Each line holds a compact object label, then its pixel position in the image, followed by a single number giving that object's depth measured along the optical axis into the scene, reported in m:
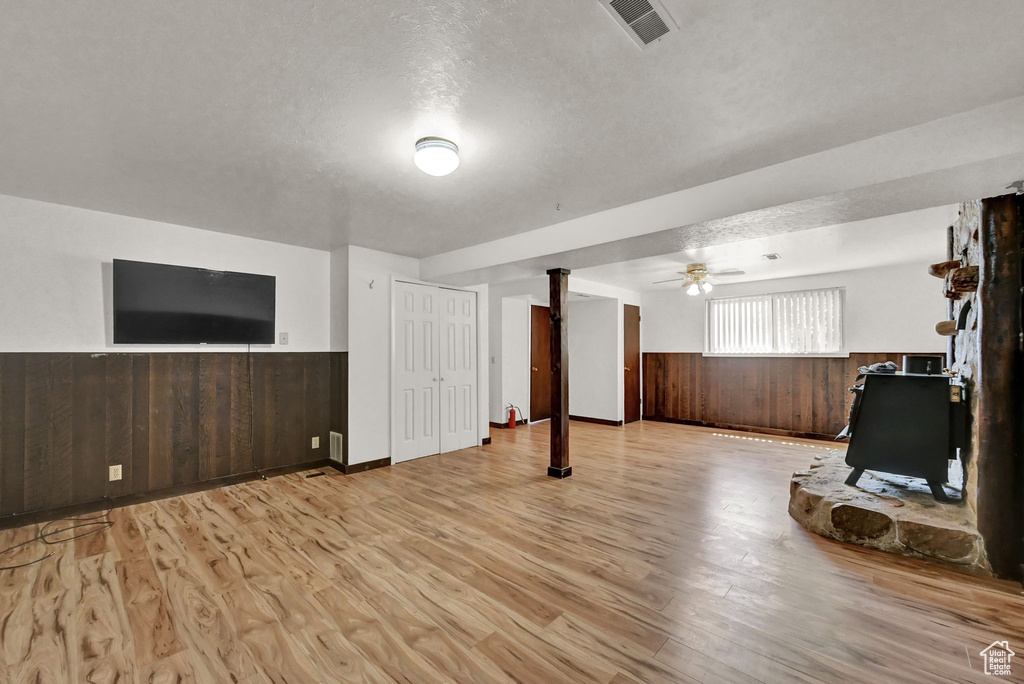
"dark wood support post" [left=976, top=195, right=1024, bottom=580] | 2.38
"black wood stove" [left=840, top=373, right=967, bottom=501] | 3.05
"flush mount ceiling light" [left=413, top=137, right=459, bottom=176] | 2.21
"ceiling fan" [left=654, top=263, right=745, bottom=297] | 5.35
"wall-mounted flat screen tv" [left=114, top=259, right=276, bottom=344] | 3.52
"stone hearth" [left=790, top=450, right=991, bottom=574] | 2.58
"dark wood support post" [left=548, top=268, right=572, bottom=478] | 4.39
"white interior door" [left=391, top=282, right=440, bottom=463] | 4.92
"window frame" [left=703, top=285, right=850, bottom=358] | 6.06
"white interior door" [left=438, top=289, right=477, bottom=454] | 5.41
